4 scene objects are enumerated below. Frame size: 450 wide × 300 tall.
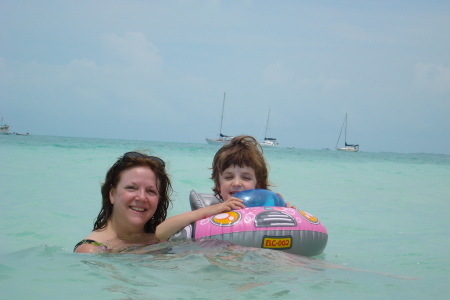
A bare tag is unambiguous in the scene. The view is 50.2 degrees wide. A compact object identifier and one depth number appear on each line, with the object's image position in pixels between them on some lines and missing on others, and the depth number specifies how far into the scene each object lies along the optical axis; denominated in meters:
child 3.97
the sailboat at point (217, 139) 47.53
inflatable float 3.35
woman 3.42
